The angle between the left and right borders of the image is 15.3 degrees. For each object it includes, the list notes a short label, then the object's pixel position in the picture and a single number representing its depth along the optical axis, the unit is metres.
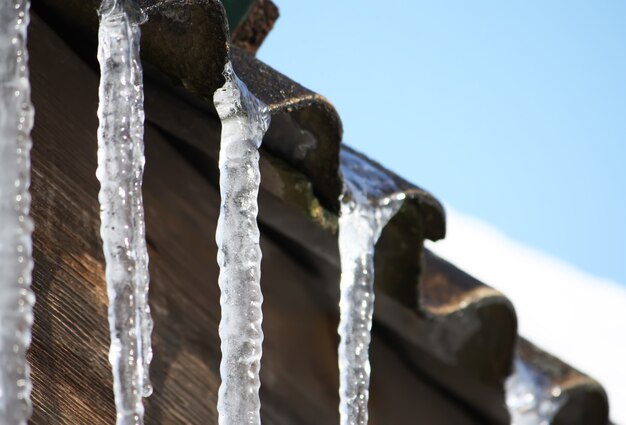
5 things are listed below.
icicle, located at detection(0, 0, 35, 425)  3.55
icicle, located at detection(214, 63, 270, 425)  4.40
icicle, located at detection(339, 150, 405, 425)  5.31
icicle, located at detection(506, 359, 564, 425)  6.68
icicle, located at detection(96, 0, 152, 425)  4.10
